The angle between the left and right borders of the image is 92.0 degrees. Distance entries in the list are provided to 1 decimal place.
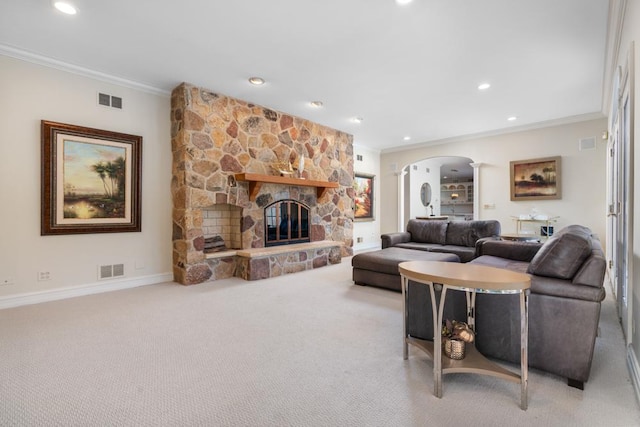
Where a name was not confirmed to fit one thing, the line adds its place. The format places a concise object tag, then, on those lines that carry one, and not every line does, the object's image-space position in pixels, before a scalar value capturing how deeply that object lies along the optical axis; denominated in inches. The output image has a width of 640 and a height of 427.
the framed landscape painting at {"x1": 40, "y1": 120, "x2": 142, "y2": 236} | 140.3
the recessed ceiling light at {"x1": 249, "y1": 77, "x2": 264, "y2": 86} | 162.9
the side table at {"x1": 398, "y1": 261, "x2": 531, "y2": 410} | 65.1
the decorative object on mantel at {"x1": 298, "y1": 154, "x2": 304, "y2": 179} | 221.8
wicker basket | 76.0
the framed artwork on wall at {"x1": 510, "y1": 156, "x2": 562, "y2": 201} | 232.1
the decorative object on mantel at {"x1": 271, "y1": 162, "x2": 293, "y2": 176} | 211.2
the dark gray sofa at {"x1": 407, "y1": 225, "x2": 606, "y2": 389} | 71.7
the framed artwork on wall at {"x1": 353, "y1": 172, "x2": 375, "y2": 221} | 318.0
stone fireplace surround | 171.5
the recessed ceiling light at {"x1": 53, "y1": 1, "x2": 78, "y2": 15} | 104.3
